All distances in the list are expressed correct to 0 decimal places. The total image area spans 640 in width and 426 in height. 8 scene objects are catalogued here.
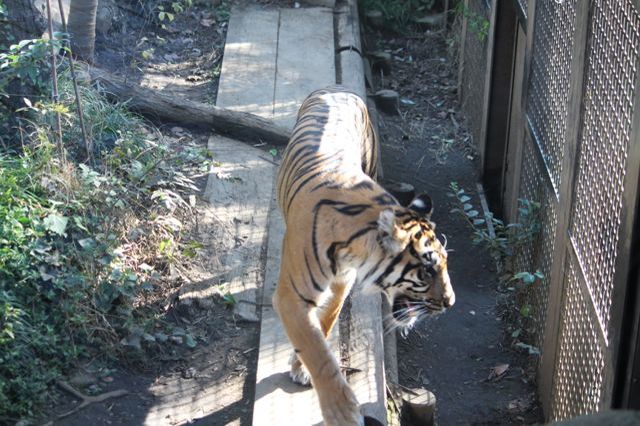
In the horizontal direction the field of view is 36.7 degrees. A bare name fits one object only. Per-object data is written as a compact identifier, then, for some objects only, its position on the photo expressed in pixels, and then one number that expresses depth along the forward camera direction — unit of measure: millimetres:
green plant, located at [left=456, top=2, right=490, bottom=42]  7316
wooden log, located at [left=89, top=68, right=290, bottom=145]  6824
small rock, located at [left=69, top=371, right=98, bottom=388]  4586
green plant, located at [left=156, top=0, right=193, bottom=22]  8372
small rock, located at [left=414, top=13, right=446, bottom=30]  10023
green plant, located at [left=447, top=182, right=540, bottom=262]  5445
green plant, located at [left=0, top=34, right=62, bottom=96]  5379
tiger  3951
